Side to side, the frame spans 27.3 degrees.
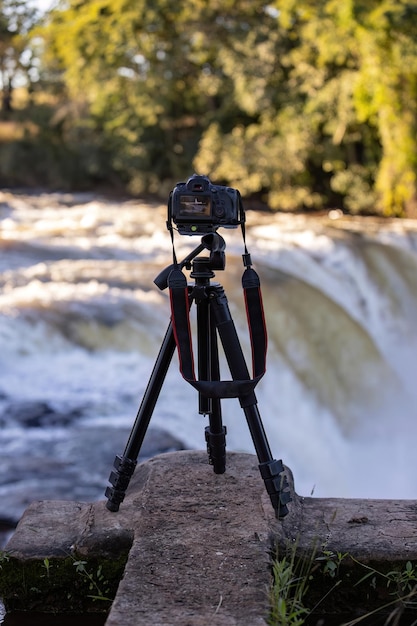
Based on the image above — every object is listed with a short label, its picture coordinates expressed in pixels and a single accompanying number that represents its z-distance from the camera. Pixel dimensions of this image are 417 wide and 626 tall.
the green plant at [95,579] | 2.37
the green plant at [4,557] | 2.35
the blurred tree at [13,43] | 20.94
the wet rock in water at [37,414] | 4.96
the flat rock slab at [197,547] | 1.96
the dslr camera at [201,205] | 2.39
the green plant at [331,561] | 2.30
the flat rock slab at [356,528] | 2.33
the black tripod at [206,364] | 2.37
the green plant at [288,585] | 1.92
